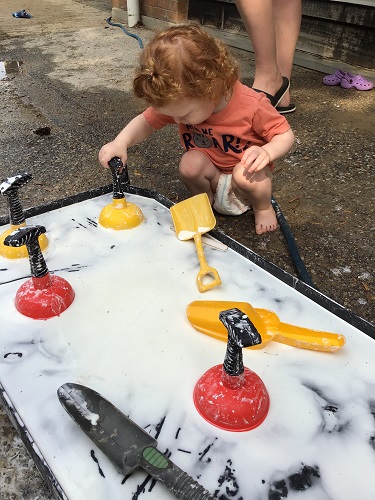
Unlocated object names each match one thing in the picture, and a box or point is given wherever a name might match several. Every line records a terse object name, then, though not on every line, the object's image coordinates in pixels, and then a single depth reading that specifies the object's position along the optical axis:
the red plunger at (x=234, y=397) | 0.75
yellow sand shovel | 1.21
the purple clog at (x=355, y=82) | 2.49
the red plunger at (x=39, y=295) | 0.96
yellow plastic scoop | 0.88
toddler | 1.12
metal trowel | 0.64
